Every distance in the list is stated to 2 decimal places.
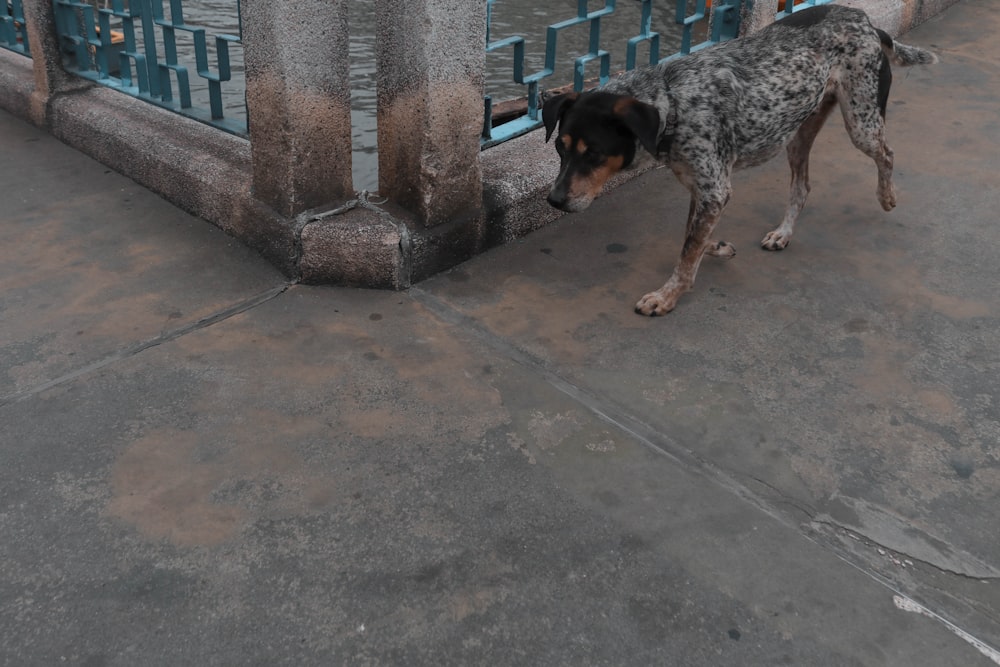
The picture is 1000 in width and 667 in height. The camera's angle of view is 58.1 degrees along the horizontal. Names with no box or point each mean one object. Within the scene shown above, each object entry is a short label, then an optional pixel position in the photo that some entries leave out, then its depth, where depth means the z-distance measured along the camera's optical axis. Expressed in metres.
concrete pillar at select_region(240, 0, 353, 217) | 3.45
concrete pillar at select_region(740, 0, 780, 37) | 5.53
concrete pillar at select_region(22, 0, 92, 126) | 5.05
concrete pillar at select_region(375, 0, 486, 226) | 3.55
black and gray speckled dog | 3.40
